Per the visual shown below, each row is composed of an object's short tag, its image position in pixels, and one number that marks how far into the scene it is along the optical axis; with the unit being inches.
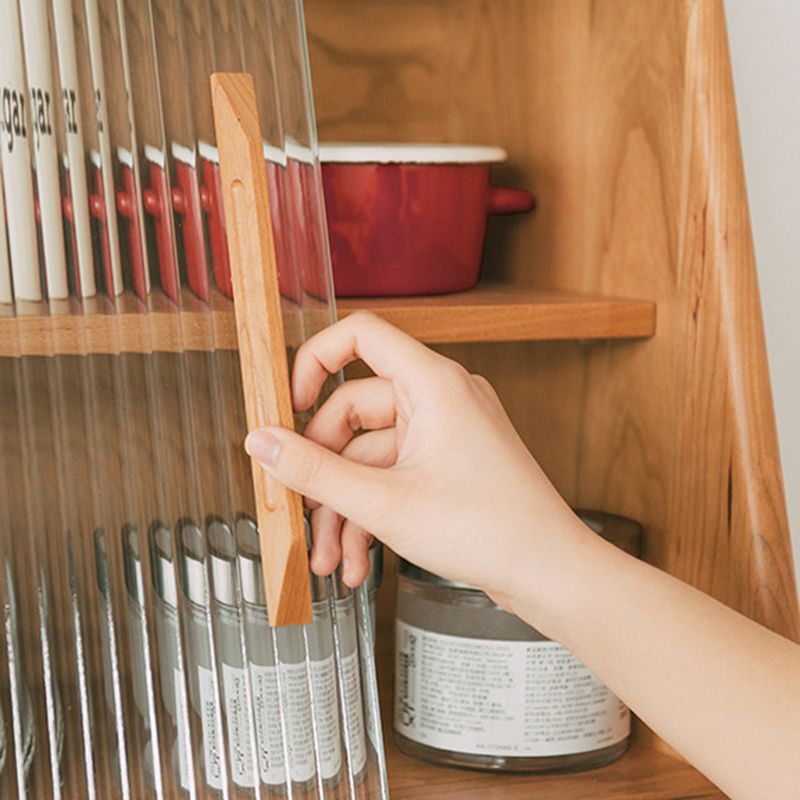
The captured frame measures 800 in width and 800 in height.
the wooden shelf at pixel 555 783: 33.7
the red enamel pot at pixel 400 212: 33.8
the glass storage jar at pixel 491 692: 33.9
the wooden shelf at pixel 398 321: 29.2
